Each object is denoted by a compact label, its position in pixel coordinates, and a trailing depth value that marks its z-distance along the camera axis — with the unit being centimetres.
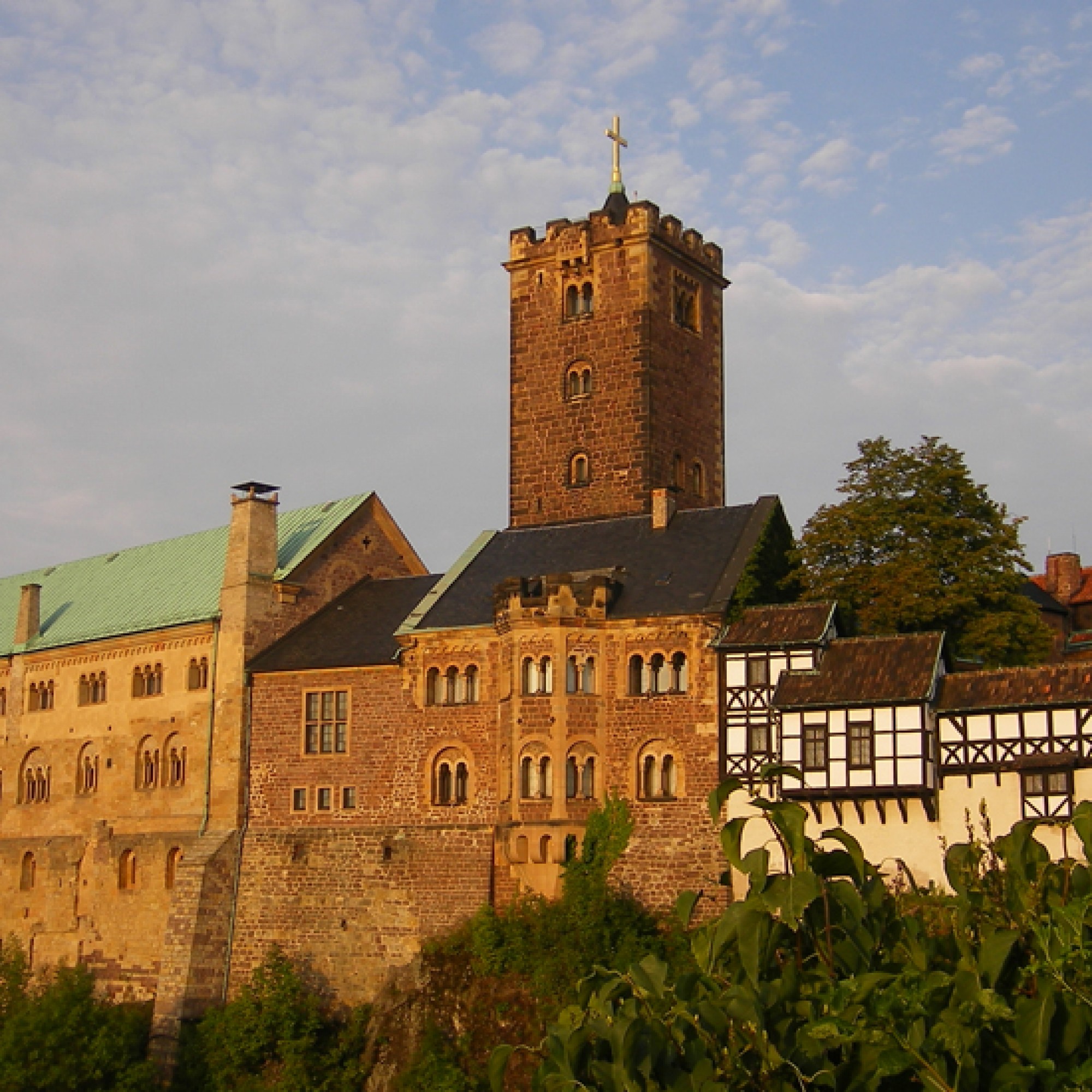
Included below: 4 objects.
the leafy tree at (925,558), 4716
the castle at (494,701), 4281
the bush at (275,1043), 4606
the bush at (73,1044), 4847
